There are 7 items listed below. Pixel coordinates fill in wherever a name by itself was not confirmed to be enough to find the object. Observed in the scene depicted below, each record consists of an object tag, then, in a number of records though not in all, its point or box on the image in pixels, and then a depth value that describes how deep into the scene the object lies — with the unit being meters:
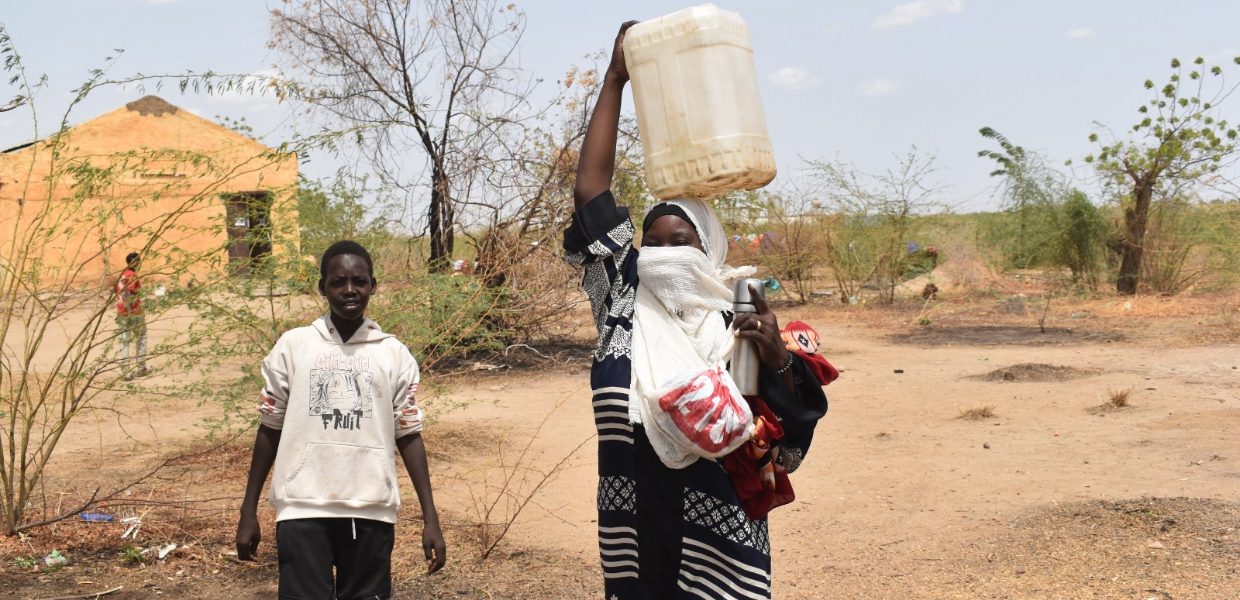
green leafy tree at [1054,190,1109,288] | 18.88
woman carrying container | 2.32
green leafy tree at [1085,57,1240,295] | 17.45
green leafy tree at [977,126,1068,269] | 19.62
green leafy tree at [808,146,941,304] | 18.17
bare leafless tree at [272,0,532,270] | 11.04
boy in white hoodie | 2.70
